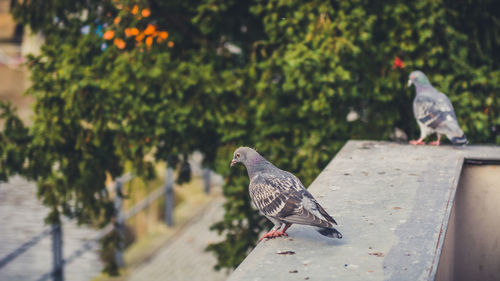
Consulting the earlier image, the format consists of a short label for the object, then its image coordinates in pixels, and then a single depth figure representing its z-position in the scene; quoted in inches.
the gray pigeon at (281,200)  244.5
